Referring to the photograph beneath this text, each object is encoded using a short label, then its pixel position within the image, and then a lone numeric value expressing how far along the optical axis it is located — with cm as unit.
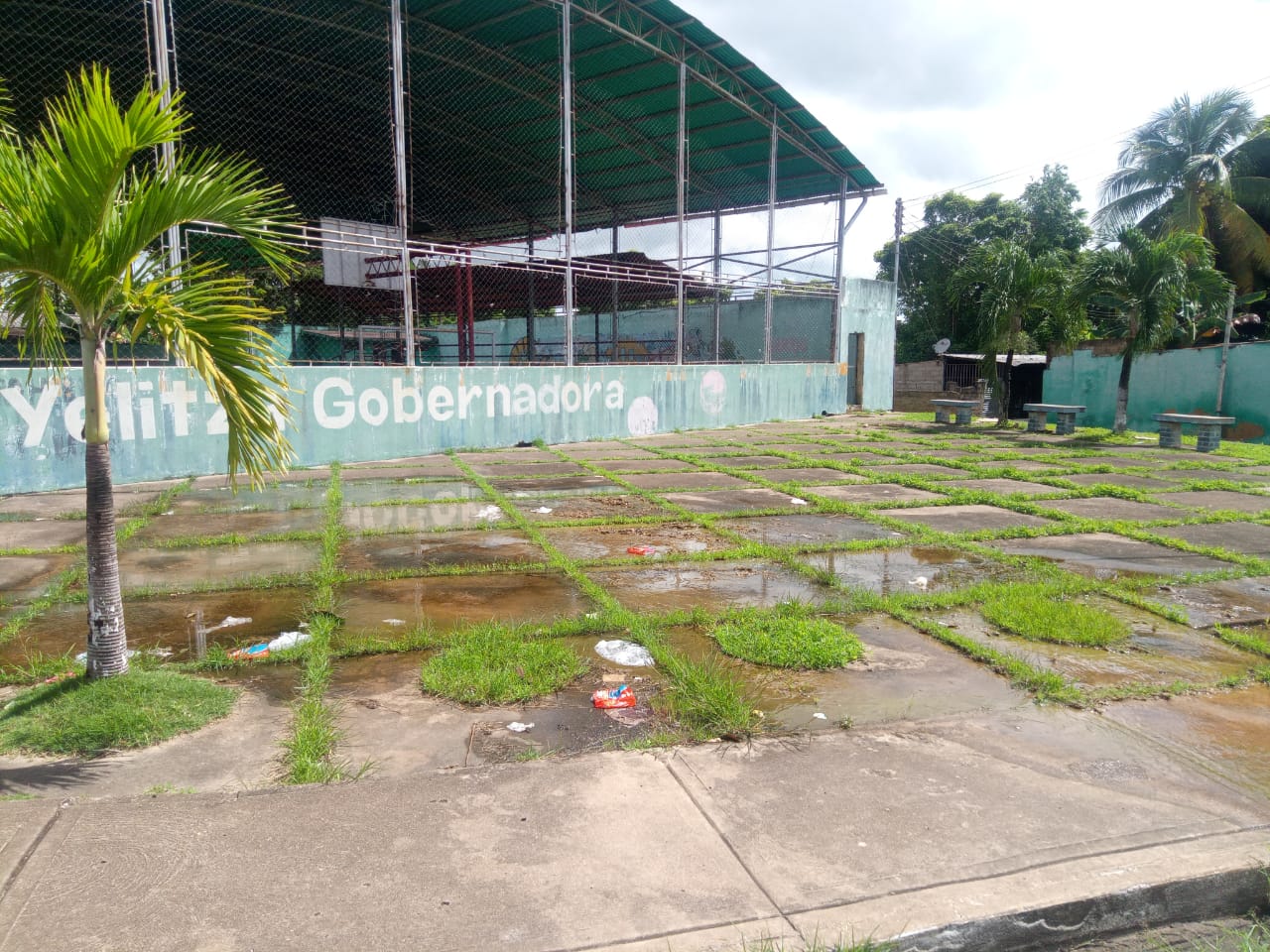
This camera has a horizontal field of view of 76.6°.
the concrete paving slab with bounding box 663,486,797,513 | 873
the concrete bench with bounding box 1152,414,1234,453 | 1419
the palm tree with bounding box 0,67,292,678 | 317
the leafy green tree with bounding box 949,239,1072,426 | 1783
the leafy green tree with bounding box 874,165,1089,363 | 3031
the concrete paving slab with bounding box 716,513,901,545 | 722
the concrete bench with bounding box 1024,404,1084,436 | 1709
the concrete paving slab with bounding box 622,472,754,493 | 1010
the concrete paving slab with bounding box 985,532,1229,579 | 627
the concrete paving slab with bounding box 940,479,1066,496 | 970
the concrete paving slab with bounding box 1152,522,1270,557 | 699
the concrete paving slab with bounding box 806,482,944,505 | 923
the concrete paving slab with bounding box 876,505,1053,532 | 785
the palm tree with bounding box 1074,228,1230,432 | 1531
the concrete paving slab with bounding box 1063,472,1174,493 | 1023
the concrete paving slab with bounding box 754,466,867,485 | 1065
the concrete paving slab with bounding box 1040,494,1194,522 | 830
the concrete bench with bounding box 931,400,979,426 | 1959
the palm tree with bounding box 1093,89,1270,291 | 2306
